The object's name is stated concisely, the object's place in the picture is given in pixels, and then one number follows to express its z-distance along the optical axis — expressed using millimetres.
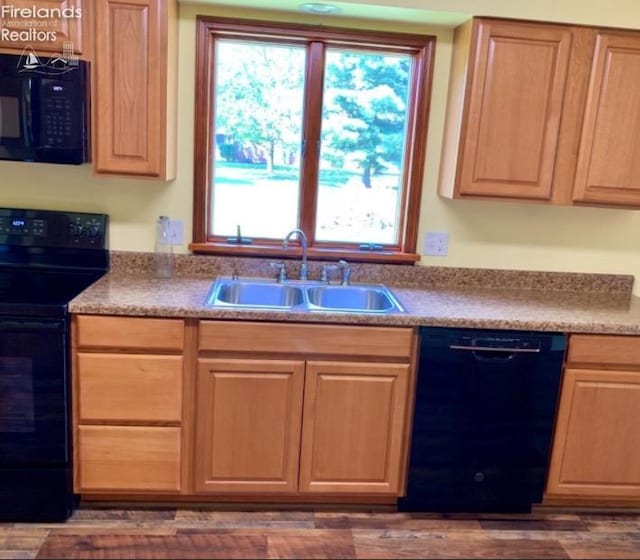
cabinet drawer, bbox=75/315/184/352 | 2172
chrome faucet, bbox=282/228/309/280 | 2664
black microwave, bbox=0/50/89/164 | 2229
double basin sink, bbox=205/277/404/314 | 2619
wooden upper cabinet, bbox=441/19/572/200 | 2369
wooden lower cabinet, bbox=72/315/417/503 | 2221
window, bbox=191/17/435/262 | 2625
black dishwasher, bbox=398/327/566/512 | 2287
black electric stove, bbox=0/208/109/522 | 2121
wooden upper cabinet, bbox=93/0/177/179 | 2254
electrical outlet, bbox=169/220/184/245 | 2703
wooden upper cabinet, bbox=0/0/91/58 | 2203
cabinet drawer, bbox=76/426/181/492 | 2273
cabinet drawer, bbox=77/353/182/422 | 2215
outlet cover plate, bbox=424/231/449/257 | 2803
